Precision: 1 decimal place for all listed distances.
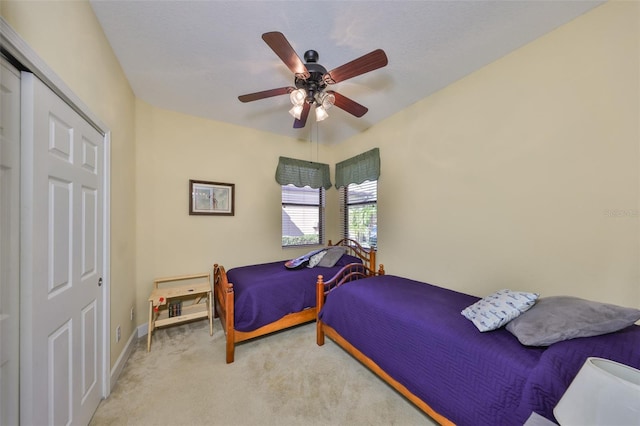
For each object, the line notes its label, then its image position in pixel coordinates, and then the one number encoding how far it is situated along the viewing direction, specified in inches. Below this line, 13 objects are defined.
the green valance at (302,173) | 142.4
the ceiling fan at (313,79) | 55.4
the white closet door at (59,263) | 39.2
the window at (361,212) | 134.1
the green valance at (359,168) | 126.6
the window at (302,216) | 149.4
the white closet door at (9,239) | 35.2
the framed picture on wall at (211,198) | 118.3
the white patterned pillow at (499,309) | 53.8
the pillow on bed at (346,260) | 124.1
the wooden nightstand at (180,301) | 93.9
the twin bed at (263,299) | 86.6
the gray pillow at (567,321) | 42.5
